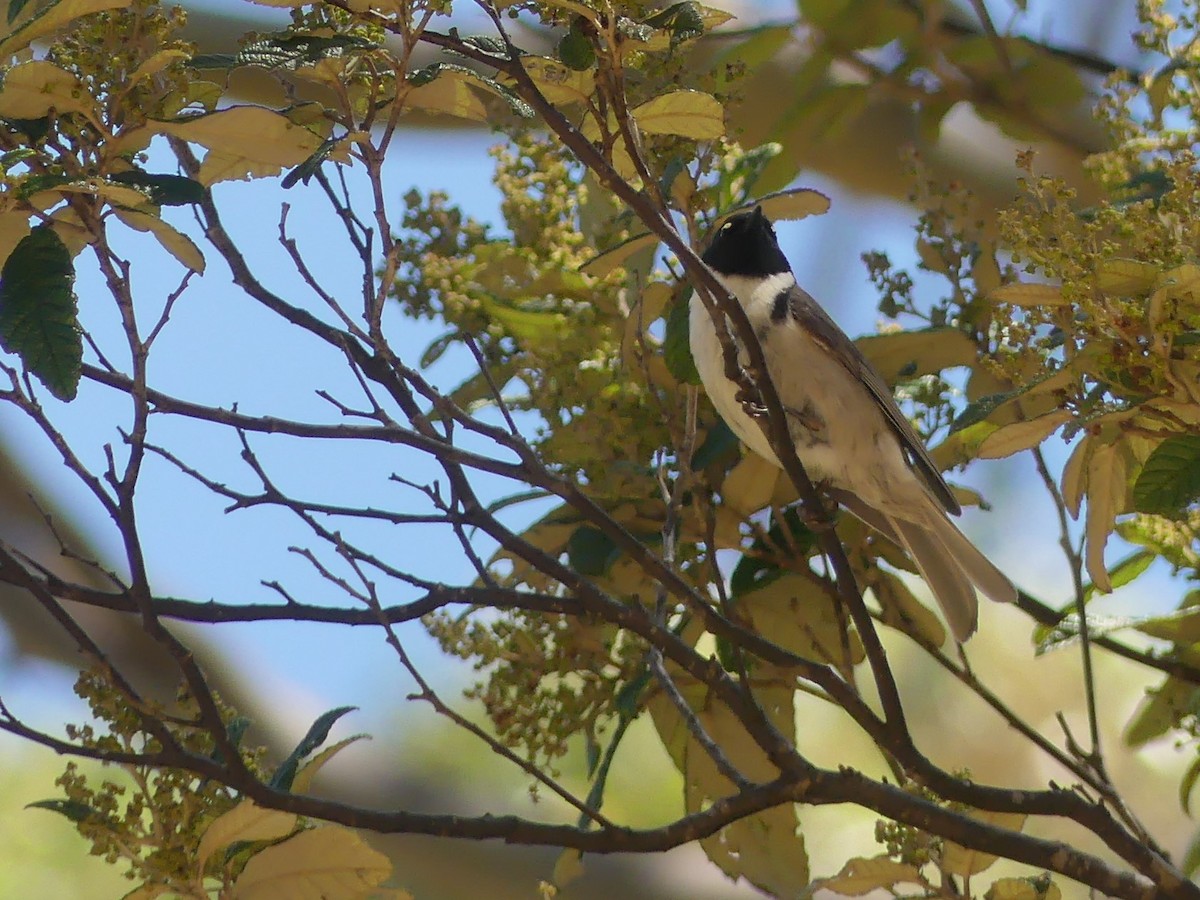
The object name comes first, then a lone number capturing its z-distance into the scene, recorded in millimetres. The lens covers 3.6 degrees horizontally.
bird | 5106
